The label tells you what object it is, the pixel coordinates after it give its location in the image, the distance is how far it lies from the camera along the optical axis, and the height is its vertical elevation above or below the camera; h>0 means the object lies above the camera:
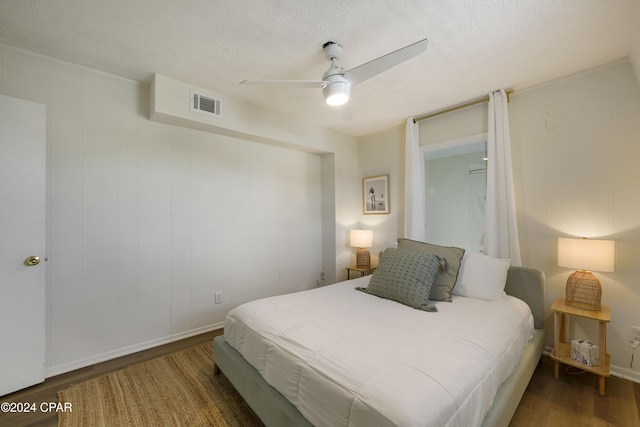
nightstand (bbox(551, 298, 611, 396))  1.91 -0.97
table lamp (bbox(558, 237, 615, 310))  1.95 -0.38
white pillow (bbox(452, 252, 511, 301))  2.23 -0.54
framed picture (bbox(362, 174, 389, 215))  3.82 +0.30
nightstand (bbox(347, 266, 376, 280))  3.61 -0.74
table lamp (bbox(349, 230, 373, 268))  3.74 -0.40
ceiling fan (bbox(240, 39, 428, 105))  1.71 +0.95
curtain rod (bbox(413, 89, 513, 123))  2.77 +1.19
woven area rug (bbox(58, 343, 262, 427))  1.66 -1.25
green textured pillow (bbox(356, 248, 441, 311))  2.07 -0.52
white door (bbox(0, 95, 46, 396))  1.87 -0.18
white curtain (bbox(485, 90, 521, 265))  2.58 +0.23
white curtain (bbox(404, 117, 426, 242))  3.30 +0.34
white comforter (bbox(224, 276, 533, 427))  1.07 -0.70
